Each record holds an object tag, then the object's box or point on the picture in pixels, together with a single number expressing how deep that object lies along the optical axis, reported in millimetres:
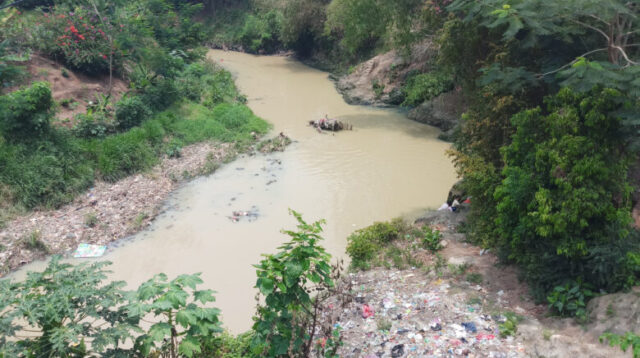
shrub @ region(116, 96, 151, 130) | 11414
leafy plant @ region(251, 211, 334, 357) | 3949
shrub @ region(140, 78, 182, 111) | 12842
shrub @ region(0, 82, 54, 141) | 9102
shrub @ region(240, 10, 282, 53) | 28266
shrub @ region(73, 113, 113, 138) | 10438
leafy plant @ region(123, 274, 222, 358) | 3742
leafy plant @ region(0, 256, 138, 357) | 3617
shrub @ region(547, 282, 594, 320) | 4773
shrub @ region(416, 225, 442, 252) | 7055
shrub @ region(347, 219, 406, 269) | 7012
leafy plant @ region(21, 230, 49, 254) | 7593
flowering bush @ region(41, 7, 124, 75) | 12414
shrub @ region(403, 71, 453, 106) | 15574
